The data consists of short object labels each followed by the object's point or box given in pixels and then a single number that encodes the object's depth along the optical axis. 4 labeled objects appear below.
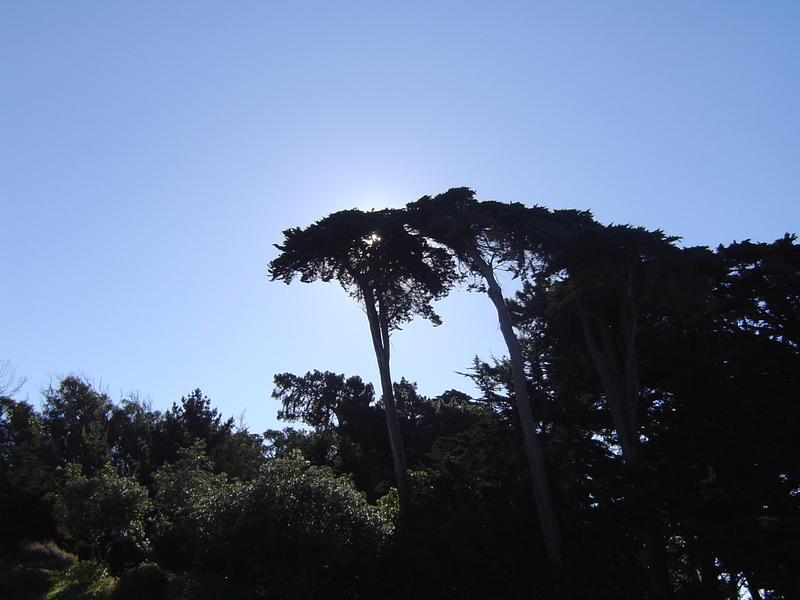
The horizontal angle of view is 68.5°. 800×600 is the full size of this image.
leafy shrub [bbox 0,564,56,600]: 18.16
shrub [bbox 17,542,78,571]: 23.44
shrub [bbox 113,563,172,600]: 17.56
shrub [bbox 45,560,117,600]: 17.55
